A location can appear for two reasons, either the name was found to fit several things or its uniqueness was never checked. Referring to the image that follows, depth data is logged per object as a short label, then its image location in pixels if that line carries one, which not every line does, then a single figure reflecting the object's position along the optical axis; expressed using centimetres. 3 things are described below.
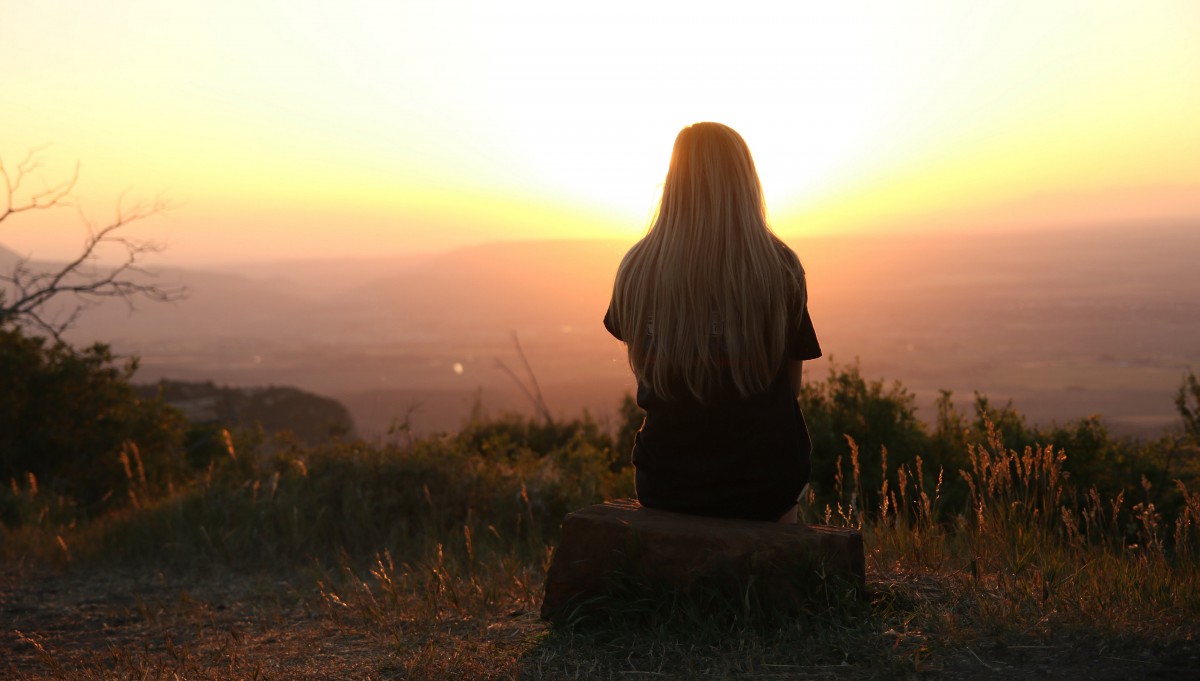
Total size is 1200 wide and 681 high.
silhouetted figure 359
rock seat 346
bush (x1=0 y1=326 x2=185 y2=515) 859
